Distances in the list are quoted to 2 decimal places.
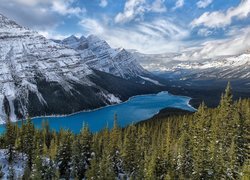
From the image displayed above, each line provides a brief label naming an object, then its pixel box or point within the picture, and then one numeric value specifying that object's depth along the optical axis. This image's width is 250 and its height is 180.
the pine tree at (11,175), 43.77
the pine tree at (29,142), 53.34
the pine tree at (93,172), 43.18
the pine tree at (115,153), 55.77
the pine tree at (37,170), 40.06
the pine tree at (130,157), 53.91
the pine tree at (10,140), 53.53
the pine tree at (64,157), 51.87
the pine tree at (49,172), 43.78
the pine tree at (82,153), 51.68
